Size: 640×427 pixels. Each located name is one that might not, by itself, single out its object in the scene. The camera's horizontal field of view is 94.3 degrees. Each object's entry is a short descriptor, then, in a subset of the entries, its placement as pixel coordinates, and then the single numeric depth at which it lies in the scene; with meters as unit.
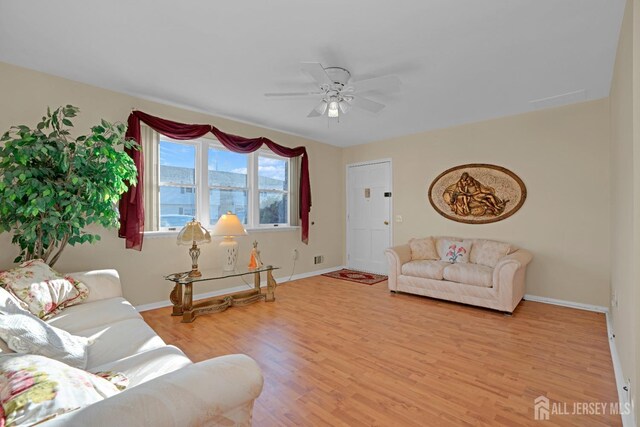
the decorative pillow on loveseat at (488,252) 3.94
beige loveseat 3.44
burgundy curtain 3.36
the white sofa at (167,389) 0.80
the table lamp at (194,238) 3.46
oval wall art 4.17
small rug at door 5.10
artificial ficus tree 2.28
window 3.82
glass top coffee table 3.28
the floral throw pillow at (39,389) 0.81
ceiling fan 2.48
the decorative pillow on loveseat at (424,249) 4.52
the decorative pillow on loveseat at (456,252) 4.22
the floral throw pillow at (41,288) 2.06
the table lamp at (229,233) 3.80
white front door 5.60
